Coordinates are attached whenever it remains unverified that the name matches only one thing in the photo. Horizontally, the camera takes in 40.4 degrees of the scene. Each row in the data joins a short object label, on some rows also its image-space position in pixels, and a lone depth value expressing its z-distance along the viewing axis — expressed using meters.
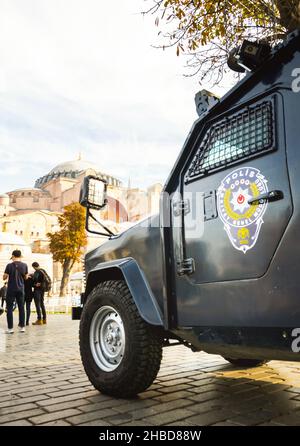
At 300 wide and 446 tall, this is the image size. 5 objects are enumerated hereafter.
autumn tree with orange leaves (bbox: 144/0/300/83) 6.13
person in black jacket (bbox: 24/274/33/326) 11.59
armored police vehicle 2.29
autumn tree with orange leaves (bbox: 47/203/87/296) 45.81
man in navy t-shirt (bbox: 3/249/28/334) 9.16
